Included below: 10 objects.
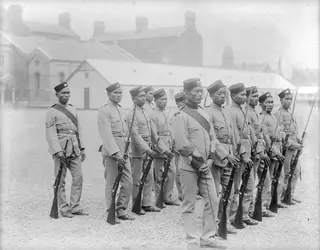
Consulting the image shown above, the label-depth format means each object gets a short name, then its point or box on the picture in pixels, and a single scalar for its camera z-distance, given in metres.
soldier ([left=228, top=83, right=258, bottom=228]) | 5.82
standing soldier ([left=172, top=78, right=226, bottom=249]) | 4.91
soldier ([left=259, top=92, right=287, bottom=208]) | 6.62
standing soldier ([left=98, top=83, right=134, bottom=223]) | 6.14
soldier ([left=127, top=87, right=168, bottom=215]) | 6.61
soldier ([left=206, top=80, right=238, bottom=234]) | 5.36
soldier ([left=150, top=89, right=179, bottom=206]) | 7.17
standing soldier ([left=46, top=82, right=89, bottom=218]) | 6.35
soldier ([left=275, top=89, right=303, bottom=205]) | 7.21
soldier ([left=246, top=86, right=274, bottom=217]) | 6.19
